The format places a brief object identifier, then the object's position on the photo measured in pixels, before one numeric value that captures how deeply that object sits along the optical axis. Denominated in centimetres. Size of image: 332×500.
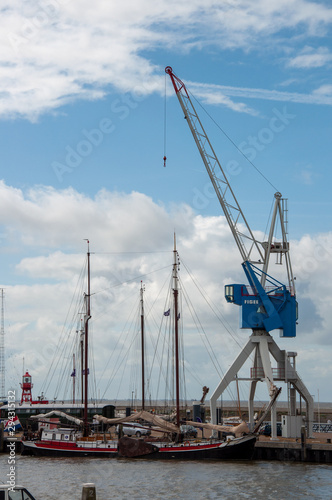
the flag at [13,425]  7225
